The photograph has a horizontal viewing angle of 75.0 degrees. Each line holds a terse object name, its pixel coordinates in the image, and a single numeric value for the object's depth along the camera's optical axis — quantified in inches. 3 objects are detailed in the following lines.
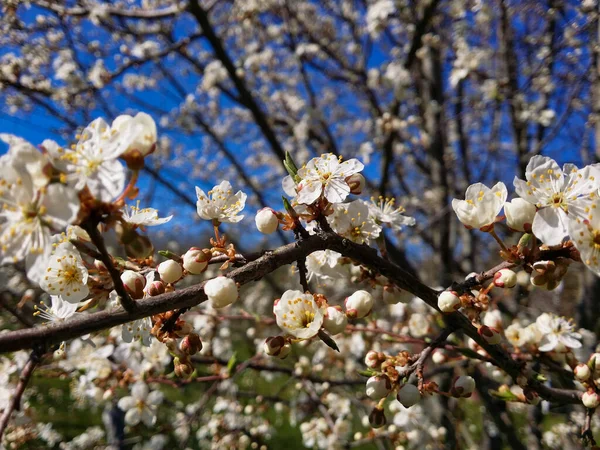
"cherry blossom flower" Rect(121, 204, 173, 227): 4.7
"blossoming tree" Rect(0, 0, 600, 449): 3.6
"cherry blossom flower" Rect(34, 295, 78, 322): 4.6
